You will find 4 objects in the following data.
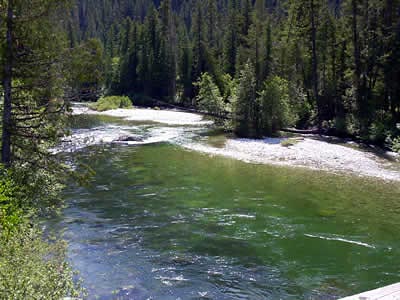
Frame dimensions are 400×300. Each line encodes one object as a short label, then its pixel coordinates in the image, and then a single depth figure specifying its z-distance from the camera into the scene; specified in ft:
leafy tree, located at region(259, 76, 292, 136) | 118.83
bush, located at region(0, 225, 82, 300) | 20.63
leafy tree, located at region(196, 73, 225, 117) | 149.07
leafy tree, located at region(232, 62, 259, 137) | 118.93
